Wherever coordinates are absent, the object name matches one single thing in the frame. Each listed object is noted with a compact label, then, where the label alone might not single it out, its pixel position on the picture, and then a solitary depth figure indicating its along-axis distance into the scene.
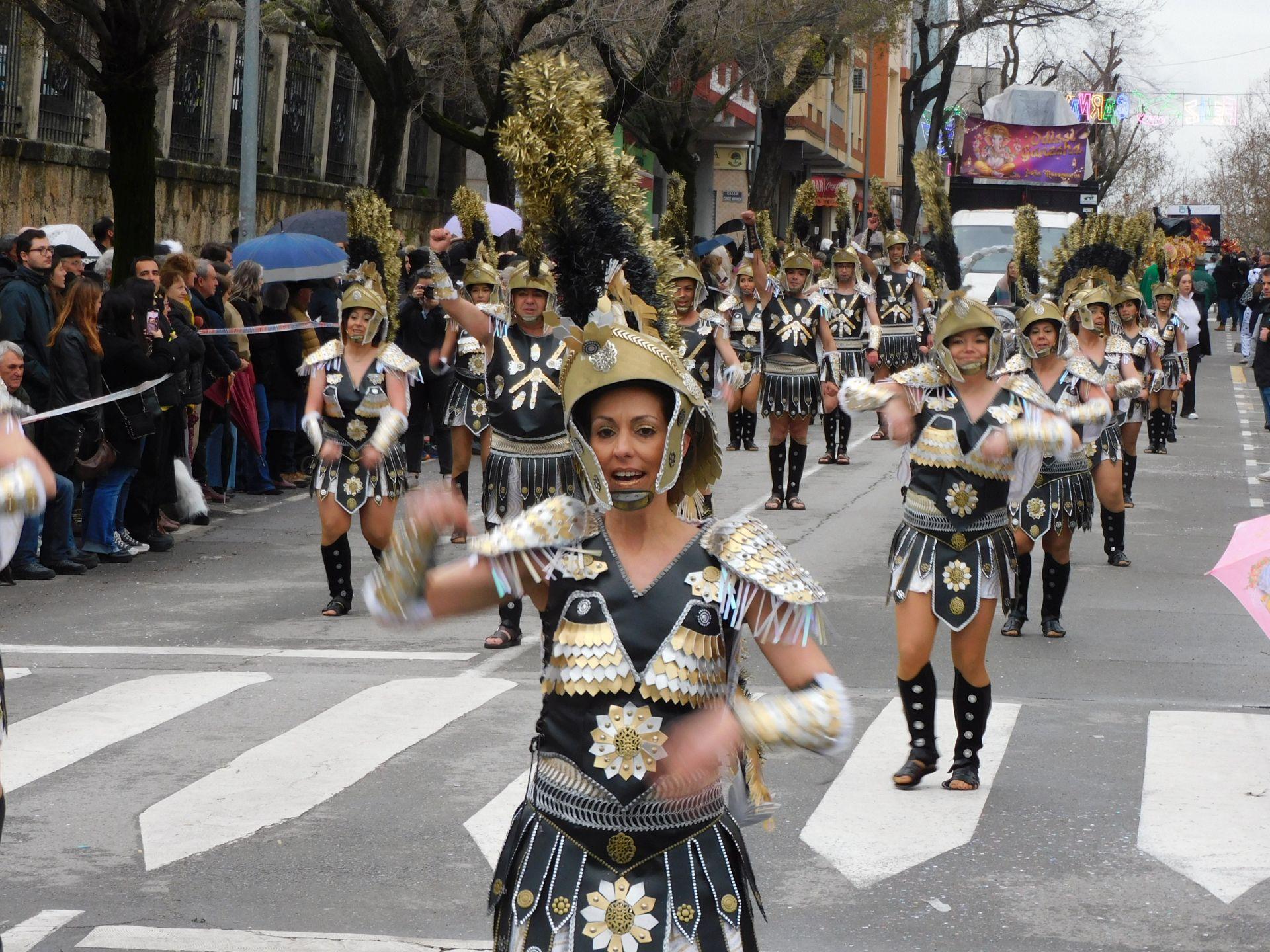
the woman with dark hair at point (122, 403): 12.88
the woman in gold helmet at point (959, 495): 7.38
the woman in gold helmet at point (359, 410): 10.73
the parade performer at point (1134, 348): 15.60
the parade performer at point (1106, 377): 12.11
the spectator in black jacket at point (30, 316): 12.19
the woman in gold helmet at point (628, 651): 3.67
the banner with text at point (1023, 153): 36.38
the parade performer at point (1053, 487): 10.39
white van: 32.78
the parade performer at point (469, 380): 12.99
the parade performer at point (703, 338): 14.41
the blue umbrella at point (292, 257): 17.47
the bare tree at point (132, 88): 15.76
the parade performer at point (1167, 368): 20.98
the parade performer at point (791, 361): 16.42
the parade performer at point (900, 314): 22.00
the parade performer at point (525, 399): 9.77
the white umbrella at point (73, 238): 15.55
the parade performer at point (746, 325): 19.77
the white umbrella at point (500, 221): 21.88
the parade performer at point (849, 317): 19.72
